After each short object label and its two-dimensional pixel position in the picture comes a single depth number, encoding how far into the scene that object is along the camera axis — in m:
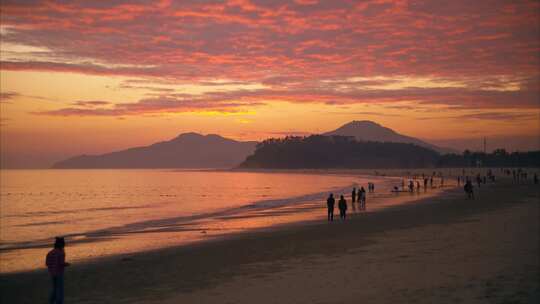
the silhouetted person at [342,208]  28.94
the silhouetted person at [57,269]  11.16
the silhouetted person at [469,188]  42.75
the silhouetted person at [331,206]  28.48
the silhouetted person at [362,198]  37.31
